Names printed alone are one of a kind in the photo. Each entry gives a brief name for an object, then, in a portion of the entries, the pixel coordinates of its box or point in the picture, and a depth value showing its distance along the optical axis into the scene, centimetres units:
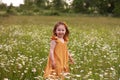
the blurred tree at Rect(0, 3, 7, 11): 3435
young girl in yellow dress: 375
